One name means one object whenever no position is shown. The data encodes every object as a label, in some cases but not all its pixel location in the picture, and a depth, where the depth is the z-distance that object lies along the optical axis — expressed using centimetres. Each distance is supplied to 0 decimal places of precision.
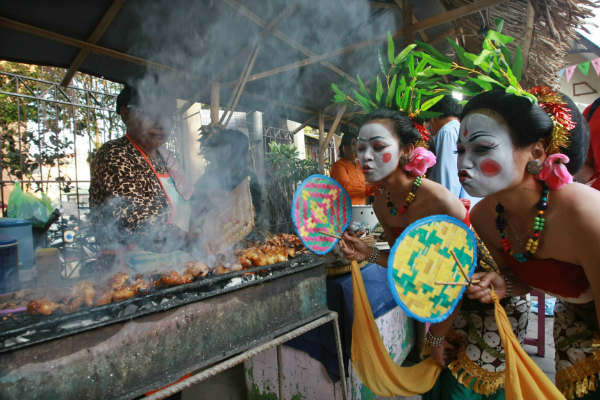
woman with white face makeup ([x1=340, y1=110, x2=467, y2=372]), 189
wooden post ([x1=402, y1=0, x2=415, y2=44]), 382
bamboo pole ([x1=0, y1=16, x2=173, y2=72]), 263
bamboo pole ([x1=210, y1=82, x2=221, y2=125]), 457
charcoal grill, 120
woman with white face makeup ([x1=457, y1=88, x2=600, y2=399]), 131
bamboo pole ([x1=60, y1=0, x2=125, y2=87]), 278
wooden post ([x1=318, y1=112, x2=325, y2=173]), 687
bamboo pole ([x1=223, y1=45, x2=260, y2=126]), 397
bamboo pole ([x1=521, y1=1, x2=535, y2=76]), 334
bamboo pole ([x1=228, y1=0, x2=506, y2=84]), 350
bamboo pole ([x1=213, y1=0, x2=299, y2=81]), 320
